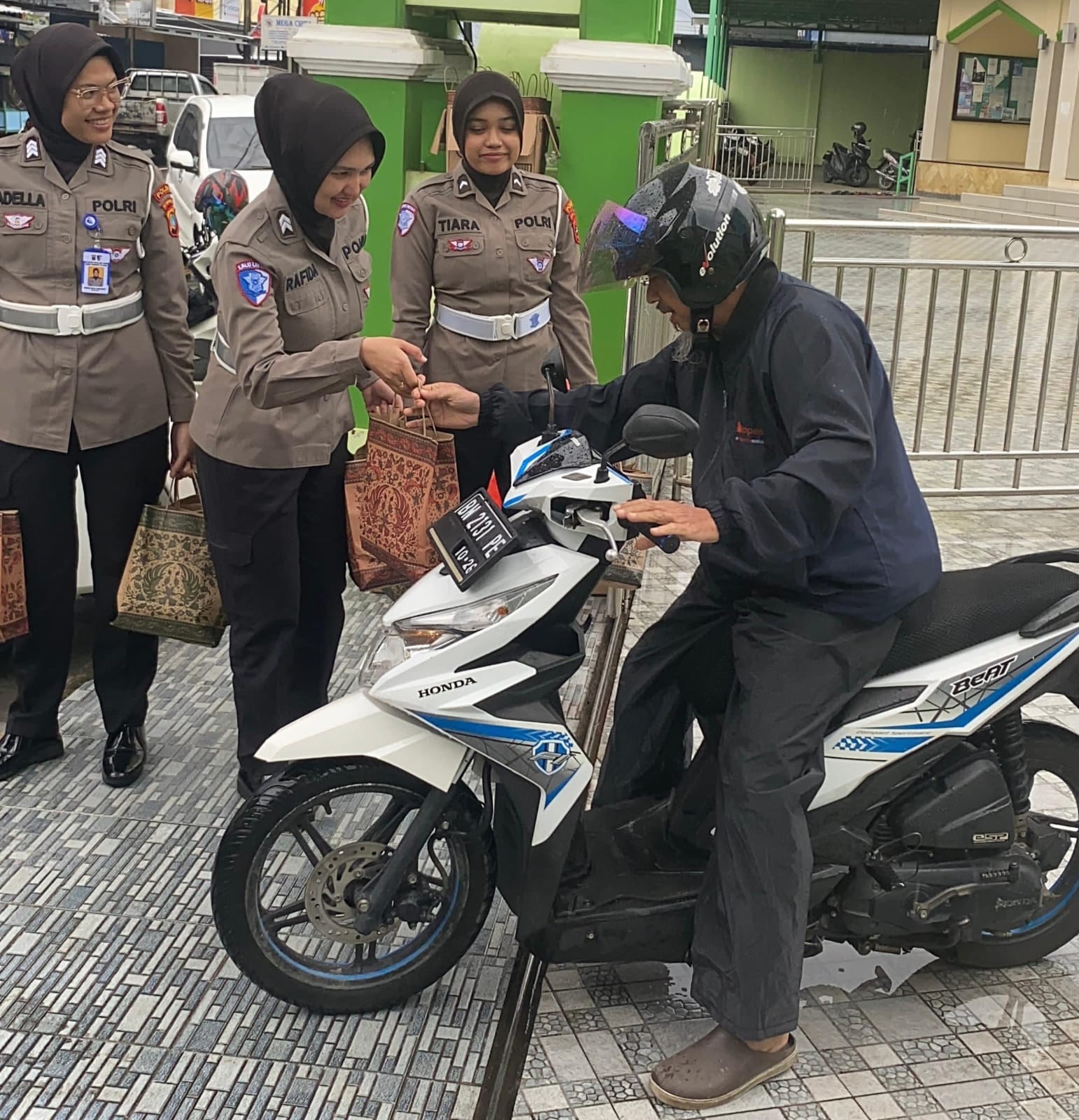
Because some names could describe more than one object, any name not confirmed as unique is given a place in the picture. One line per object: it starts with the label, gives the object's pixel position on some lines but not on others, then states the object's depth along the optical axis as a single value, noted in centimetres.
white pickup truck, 2239
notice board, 3009
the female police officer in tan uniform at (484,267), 396
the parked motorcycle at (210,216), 985
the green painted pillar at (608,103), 522
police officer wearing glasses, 322
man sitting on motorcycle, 221
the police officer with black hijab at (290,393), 283
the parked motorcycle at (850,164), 3906
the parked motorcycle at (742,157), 2820
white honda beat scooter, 238
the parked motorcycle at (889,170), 3781
